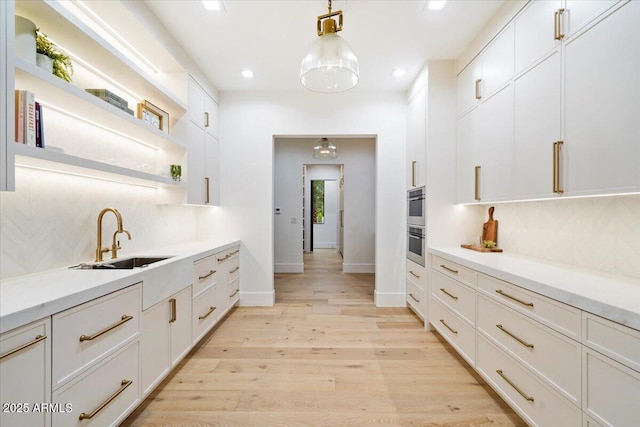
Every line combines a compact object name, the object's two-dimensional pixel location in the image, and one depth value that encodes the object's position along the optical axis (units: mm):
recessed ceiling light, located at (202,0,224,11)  2179
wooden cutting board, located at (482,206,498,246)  2764
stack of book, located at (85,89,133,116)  1847
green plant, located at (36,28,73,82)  1489
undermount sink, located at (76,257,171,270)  1903
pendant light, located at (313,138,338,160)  5508
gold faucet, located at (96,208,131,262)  1979
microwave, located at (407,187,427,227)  3137
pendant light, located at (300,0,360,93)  1705
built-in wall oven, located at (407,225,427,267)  3131
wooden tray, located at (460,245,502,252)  2609
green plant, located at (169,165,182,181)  2759
